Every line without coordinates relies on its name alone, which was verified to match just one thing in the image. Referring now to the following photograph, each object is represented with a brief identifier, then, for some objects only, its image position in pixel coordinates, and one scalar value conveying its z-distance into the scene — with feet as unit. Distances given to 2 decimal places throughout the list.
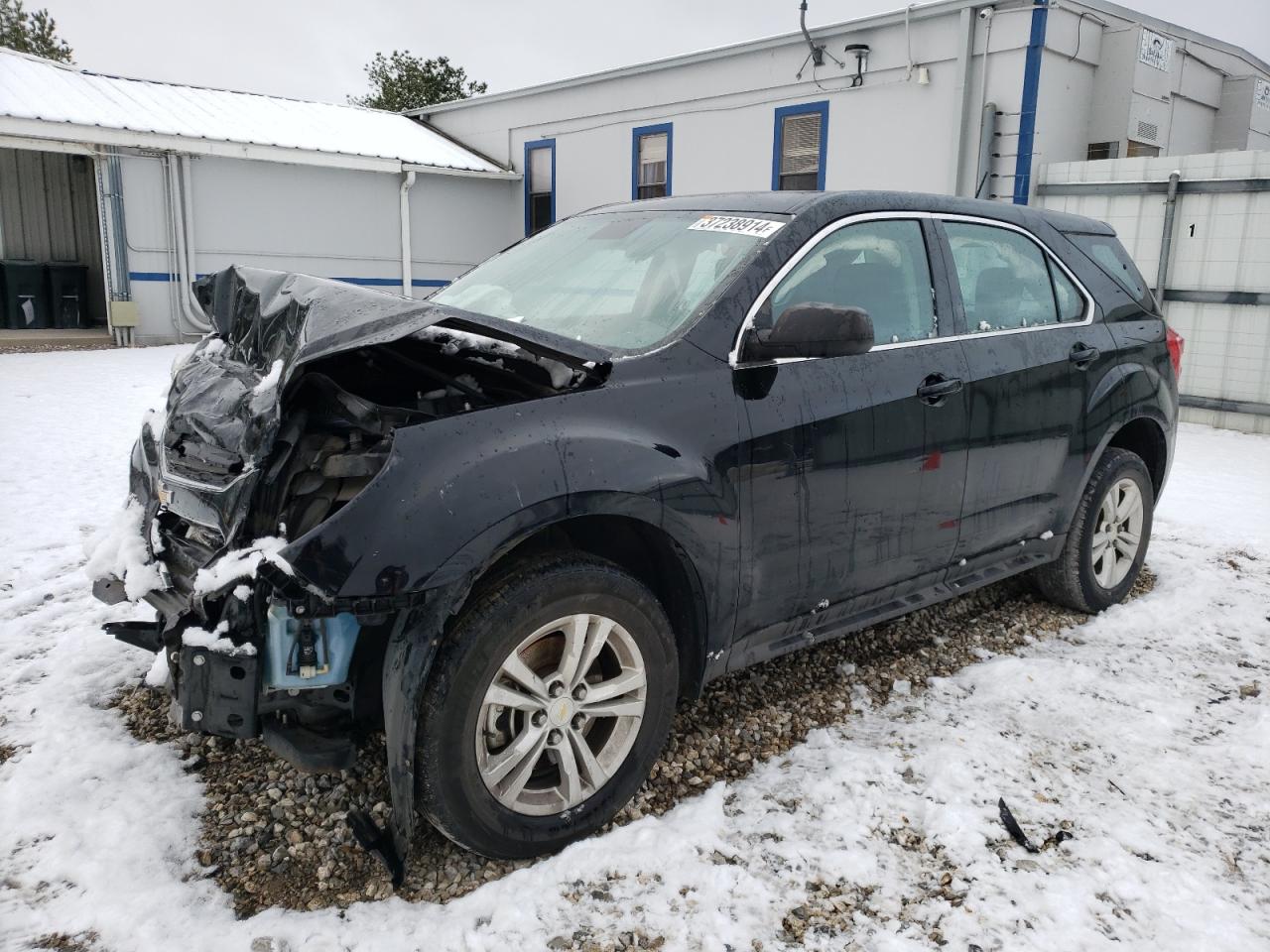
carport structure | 47.32
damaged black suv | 7.61
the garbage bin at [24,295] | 52.25
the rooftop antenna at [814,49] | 43.32
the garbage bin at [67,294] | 53.98
